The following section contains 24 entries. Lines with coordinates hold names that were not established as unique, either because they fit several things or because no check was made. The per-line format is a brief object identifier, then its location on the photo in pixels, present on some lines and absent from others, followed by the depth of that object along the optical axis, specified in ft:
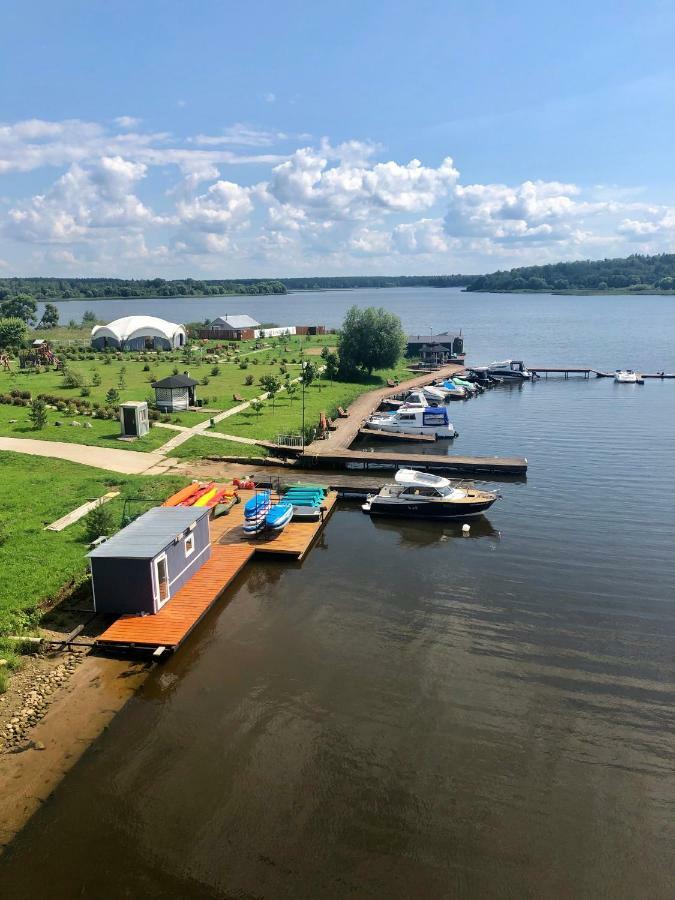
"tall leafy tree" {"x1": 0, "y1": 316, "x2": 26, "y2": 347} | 317.83
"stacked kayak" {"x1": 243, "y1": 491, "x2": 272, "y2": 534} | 99.71
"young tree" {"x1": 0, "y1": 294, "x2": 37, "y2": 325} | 515.50
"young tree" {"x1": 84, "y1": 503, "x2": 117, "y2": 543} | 89.10
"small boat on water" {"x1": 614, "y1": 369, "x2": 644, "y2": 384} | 273.54
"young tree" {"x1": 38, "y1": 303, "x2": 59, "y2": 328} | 485.97
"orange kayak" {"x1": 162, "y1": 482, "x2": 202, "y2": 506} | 103.86
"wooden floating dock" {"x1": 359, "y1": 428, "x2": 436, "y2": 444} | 174.19
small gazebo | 175.42
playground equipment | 266.16
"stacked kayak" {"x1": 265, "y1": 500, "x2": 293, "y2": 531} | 100.48
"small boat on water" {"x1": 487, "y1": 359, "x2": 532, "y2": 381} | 288.30
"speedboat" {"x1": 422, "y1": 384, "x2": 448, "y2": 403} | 218.38
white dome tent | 337.93
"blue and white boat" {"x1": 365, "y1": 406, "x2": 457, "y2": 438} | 177.47
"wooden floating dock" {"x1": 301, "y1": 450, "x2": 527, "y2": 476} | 139.60
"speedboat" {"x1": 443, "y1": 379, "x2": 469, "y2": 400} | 244.01
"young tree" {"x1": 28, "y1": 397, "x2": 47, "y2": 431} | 153.28
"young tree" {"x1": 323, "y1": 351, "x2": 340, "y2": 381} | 250.16
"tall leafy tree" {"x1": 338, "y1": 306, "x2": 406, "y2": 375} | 252.83
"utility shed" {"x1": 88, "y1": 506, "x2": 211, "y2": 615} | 73.51
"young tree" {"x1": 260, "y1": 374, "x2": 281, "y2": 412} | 201.05
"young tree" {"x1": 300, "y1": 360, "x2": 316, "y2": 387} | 223.79
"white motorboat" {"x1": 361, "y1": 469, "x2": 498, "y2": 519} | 113.09
